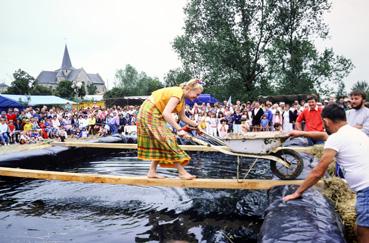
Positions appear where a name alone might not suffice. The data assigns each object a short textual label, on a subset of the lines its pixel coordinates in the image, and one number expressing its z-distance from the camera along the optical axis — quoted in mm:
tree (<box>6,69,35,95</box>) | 50938
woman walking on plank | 4840
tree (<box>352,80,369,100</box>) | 83625
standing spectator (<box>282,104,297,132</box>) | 14133
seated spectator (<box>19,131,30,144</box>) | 16578
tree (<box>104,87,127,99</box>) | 65625
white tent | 32406
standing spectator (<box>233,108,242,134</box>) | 15253
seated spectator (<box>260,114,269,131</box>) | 13844
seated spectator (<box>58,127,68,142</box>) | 17562
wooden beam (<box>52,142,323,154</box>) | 6641
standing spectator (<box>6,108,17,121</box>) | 18344
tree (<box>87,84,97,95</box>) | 75750
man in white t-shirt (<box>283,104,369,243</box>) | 2971
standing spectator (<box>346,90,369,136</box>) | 6027
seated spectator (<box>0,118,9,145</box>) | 16281
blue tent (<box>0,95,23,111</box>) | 25797
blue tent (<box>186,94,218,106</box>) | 29453
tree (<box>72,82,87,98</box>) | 59531
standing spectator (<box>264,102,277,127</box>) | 14227
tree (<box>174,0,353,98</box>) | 27422
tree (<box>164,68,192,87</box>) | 37750
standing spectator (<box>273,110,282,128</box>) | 14295
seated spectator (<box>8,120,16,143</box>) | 16967
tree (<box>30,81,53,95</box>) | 53031
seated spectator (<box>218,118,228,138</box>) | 15095
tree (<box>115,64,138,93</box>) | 107562
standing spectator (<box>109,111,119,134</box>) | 19047
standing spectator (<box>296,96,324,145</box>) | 8367
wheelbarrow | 4562
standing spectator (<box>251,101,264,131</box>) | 14235
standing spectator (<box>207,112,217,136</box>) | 15945
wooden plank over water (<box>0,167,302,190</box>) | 4621
